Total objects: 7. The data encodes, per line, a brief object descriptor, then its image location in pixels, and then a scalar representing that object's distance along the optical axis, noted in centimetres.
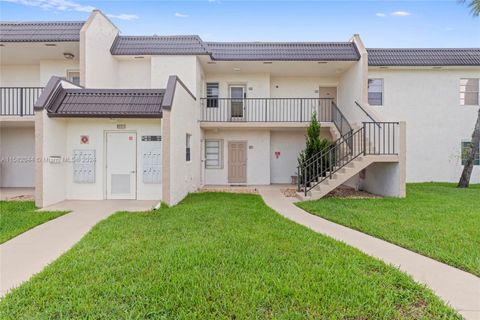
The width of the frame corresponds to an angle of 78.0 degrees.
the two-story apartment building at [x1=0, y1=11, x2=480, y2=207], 989
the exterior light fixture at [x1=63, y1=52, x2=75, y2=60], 1312
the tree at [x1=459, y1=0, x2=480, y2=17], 1276
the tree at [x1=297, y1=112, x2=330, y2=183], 1182
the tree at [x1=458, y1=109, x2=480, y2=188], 1310
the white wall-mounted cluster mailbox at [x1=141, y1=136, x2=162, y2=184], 1028
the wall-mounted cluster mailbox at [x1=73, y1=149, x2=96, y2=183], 1027
